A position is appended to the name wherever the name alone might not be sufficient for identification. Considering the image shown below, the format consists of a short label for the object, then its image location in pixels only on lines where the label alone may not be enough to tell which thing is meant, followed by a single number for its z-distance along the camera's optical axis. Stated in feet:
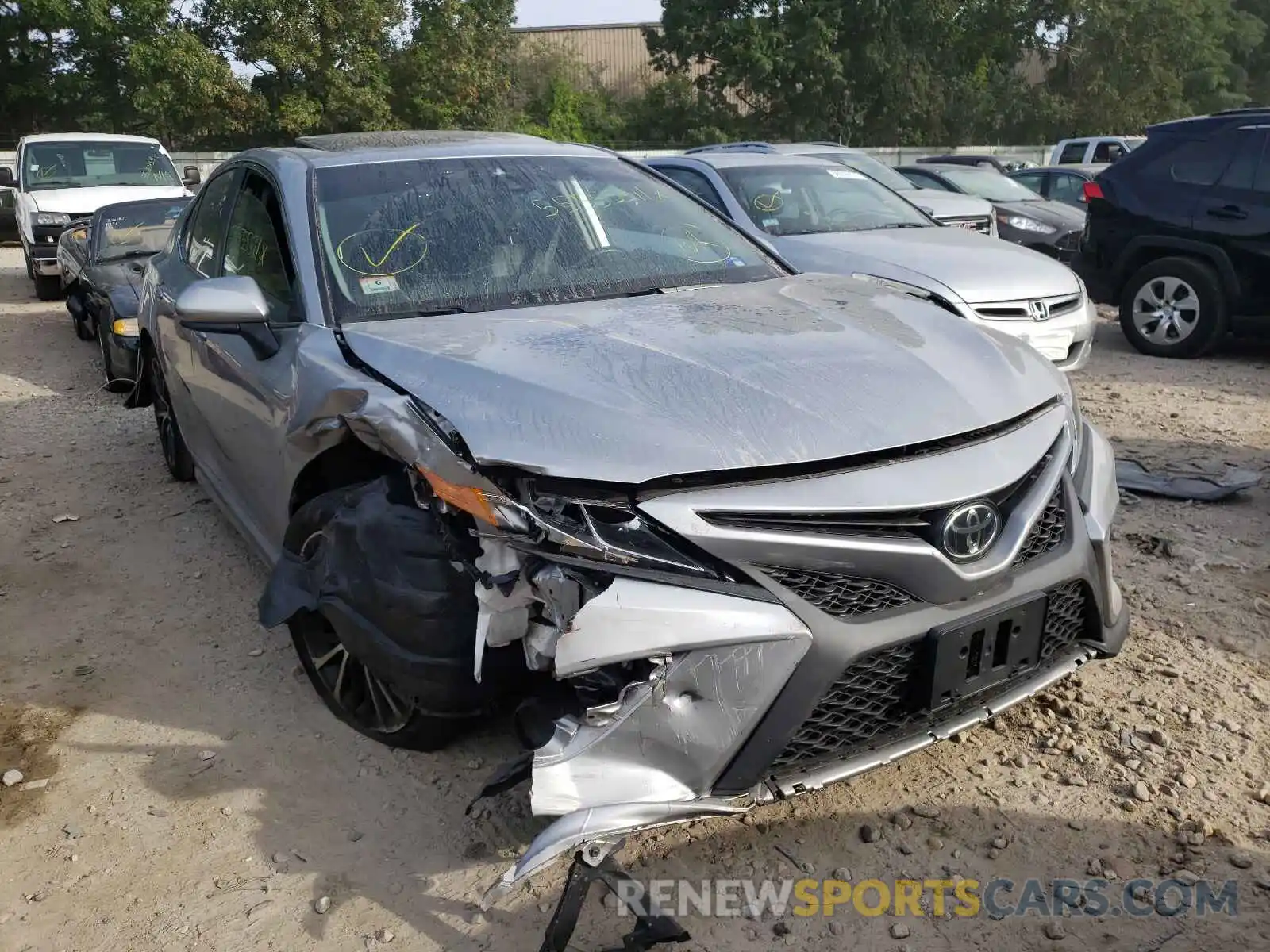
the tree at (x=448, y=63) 94.68
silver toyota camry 7.03
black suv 24.21
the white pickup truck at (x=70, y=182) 40.63
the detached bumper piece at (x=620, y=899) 7.25
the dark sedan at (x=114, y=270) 23.86
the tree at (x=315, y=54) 87.30
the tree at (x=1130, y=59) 116.67
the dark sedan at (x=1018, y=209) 37.40
